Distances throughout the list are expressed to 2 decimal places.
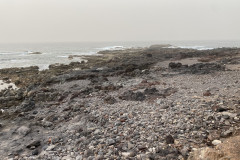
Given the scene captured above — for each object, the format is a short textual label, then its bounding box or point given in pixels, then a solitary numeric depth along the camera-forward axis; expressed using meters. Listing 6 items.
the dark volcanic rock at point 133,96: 11.81
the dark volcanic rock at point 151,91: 12.69
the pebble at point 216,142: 5.58
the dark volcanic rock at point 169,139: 6.14
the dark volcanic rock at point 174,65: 24.03
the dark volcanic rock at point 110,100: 11.86
